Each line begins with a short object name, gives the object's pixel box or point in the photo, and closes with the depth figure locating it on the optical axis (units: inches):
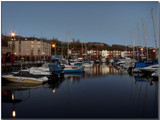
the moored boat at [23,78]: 770.7
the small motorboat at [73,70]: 1366.9
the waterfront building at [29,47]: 3577.8
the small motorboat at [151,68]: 1124.4
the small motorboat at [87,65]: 2064.2
